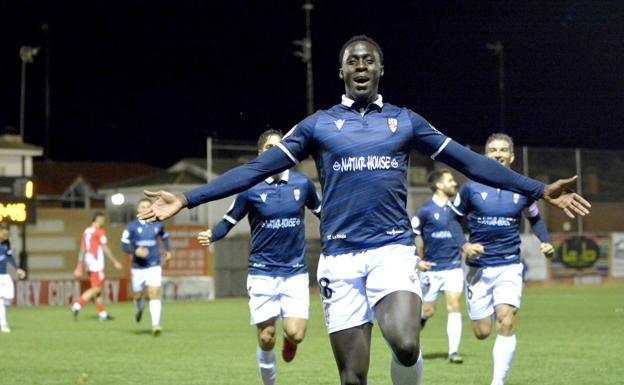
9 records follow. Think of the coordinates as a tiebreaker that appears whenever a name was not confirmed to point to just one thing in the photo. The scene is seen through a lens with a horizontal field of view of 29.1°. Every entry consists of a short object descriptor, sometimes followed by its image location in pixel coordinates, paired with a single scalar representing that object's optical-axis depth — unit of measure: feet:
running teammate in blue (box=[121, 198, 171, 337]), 75.51
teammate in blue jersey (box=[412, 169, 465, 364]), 58.29
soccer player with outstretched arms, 24.52
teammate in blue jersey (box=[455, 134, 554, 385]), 40.63
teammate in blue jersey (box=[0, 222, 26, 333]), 77.20
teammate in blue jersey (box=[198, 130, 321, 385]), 39.22
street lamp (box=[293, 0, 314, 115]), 171.63
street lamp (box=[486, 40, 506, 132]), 195.62
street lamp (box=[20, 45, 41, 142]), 189.06
